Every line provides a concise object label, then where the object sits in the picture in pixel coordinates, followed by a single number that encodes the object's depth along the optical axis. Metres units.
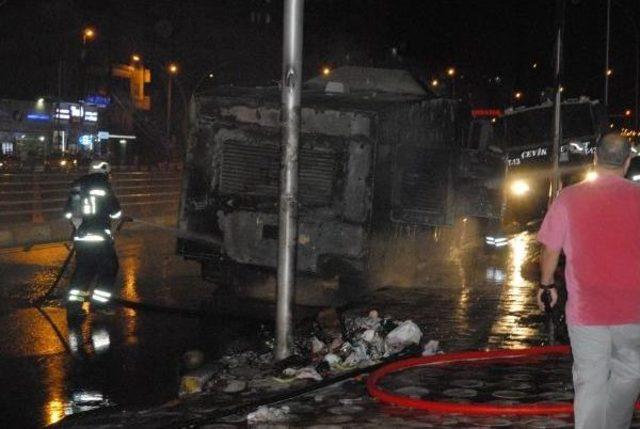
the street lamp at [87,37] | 54.21
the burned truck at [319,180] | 9.96
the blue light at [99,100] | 69.44
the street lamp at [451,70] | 54.88
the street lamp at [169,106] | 60.06
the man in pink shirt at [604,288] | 4.02
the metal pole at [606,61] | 35.62
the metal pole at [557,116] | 18.81
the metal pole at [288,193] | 6.68
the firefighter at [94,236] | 9.84
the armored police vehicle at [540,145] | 21.80
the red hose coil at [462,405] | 5.24
